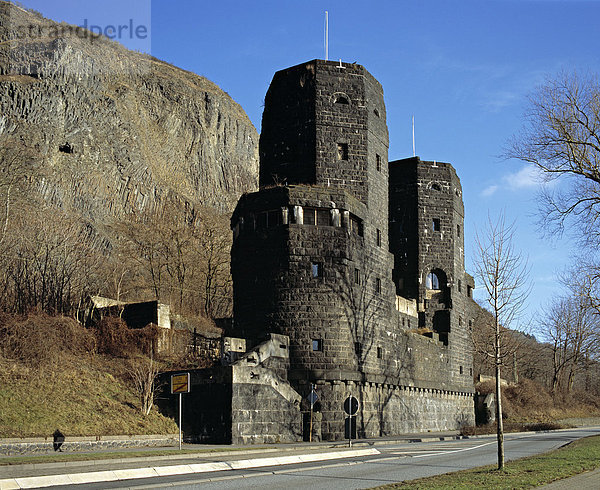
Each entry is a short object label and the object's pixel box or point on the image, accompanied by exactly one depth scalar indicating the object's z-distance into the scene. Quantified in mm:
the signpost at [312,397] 31062
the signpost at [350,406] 28188
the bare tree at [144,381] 30625
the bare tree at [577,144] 26141
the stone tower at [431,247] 58938
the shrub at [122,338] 36188
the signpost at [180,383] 25578
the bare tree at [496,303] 20062
